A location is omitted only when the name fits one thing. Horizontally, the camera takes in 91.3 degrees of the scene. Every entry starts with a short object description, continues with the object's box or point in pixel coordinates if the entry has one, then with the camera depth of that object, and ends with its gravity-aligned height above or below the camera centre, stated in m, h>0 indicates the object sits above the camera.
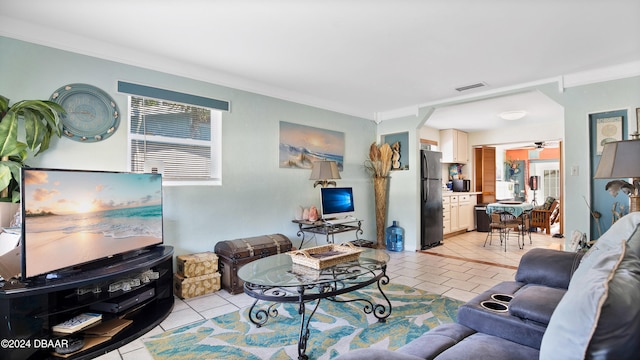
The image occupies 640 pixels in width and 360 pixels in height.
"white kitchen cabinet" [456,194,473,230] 7.21 -0.72
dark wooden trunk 3.31 -0.77
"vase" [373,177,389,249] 5.56 -0.45
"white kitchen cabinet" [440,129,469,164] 7.29 +0.86
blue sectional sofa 0.87 -0.54
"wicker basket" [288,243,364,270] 2.49 -0.62
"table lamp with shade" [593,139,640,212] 2.21 +0.14
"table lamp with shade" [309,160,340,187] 4.07 +0.16
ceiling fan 7.16 +0.99
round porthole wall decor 2.72 +0.66
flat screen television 2.01 -0.25
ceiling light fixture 5.27 +1.15
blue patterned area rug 2.17 -1.17
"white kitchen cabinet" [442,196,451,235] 6.57 -0.69
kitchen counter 6.90 -0.25
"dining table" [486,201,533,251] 5.83 -0.52
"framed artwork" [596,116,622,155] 3.54 +0.59
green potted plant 2.19 +0.37
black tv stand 1.88 -0.81
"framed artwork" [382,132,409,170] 5.47 +0.58
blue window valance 3.06 +0.94
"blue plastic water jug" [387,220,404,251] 5.41 -0.97
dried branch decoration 5.60 +0.40
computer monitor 4.22 -0.27
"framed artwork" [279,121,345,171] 4.39 +0.57
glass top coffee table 2.13 -0.70
